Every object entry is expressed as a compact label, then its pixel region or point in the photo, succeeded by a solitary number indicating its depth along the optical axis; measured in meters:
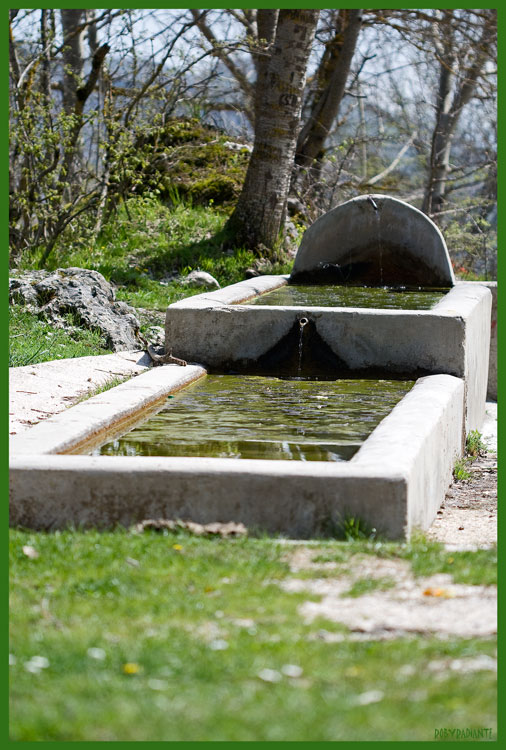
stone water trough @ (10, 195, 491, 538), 8.37
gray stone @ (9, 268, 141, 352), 17.14
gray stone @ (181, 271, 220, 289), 21.62
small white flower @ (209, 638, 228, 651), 5.88
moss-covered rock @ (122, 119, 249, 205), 27.59
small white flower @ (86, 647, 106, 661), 5.76
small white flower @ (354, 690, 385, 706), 5.20
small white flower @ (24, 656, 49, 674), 5.66
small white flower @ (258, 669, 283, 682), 5.48
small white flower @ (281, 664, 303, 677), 5.56
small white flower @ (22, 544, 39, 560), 7.63
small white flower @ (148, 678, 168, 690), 5.39
